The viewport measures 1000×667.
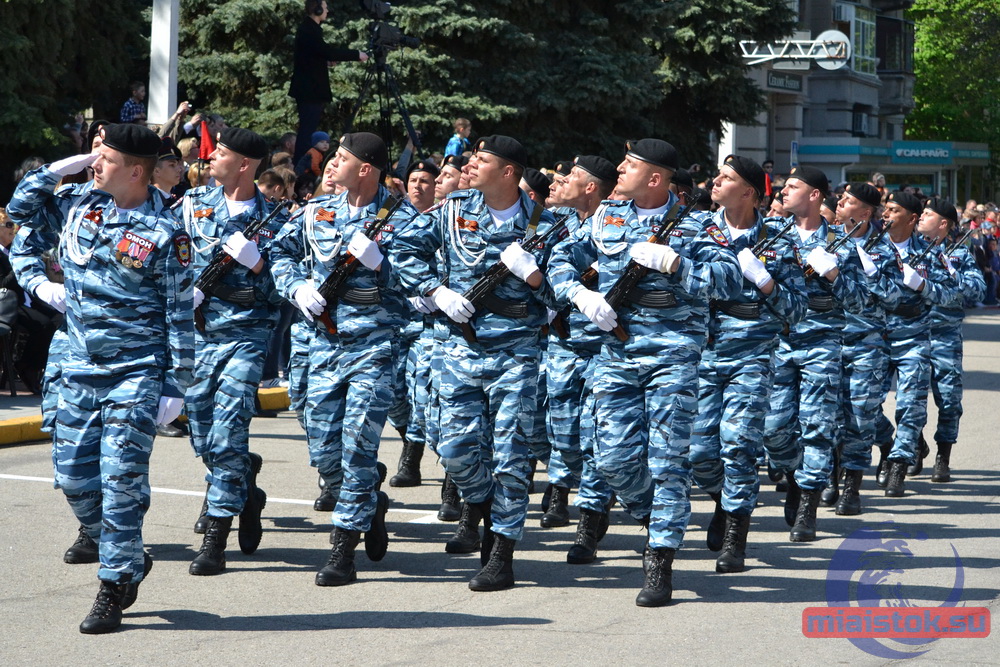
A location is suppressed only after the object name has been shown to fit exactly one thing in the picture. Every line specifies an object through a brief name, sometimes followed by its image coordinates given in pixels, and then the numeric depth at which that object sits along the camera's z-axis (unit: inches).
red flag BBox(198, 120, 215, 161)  1010.1
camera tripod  1131.9
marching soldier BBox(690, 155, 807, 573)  595.2
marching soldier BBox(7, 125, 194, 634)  478.6
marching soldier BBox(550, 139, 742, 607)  523.8
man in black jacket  1122.7
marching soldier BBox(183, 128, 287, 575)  573.9
